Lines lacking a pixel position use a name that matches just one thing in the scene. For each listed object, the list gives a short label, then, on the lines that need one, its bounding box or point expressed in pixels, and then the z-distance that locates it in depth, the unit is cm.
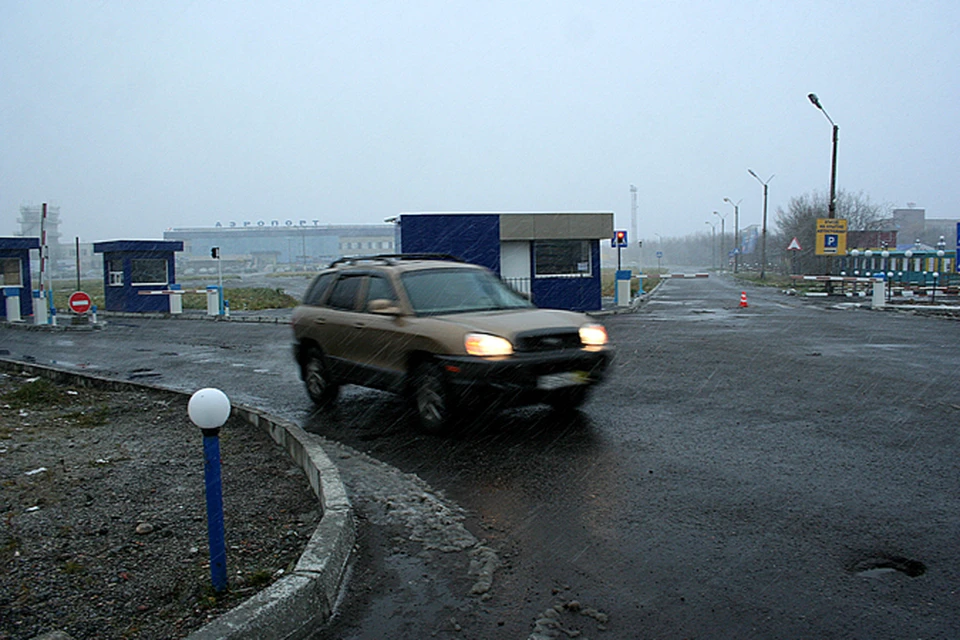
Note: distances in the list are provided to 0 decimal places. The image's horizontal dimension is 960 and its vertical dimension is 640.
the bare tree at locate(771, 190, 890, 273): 6031
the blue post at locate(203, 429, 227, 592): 385
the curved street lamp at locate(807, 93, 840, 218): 3344
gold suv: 729
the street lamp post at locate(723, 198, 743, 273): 7421
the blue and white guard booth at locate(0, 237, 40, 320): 2786
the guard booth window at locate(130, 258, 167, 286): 3147
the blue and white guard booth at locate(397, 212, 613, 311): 2433
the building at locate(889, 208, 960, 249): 12431
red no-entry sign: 2177
